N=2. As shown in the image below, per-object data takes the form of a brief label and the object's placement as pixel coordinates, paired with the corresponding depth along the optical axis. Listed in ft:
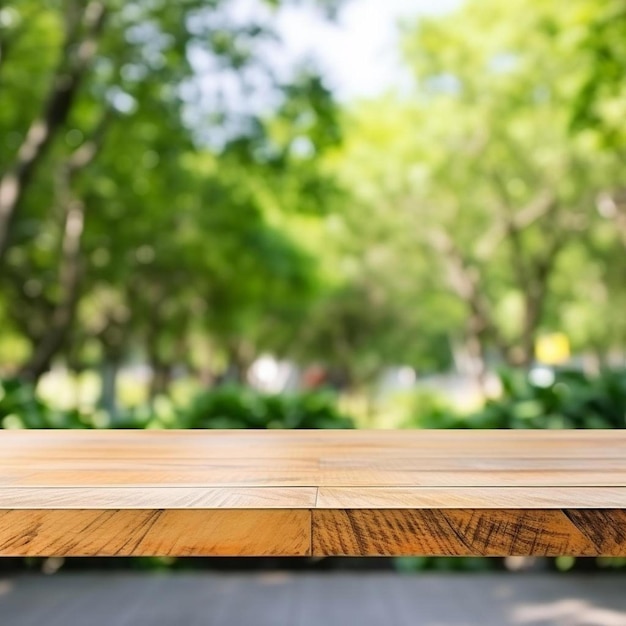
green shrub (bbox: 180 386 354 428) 14.12
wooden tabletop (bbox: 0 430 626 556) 3.03
